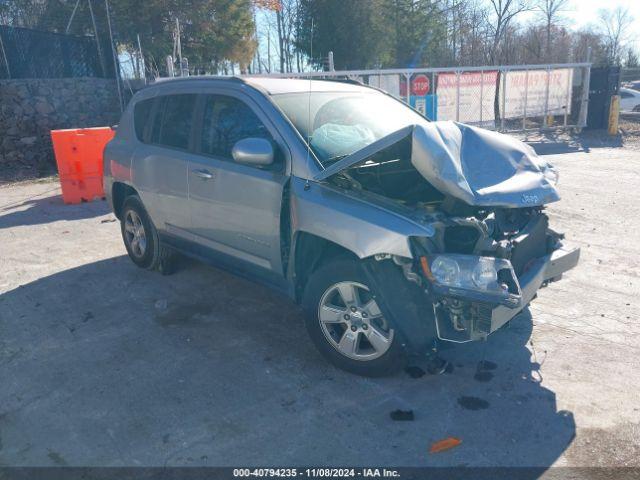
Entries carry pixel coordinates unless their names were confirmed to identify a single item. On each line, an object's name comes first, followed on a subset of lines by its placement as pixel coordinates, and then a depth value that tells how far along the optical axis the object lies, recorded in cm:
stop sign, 1439
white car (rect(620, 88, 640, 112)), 2322
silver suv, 343
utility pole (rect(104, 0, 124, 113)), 1619
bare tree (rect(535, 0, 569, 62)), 4026
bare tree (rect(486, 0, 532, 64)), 3622
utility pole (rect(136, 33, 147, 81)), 1840
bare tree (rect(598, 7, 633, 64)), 4666
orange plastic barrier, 977
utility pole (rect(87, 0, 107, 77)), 1697
